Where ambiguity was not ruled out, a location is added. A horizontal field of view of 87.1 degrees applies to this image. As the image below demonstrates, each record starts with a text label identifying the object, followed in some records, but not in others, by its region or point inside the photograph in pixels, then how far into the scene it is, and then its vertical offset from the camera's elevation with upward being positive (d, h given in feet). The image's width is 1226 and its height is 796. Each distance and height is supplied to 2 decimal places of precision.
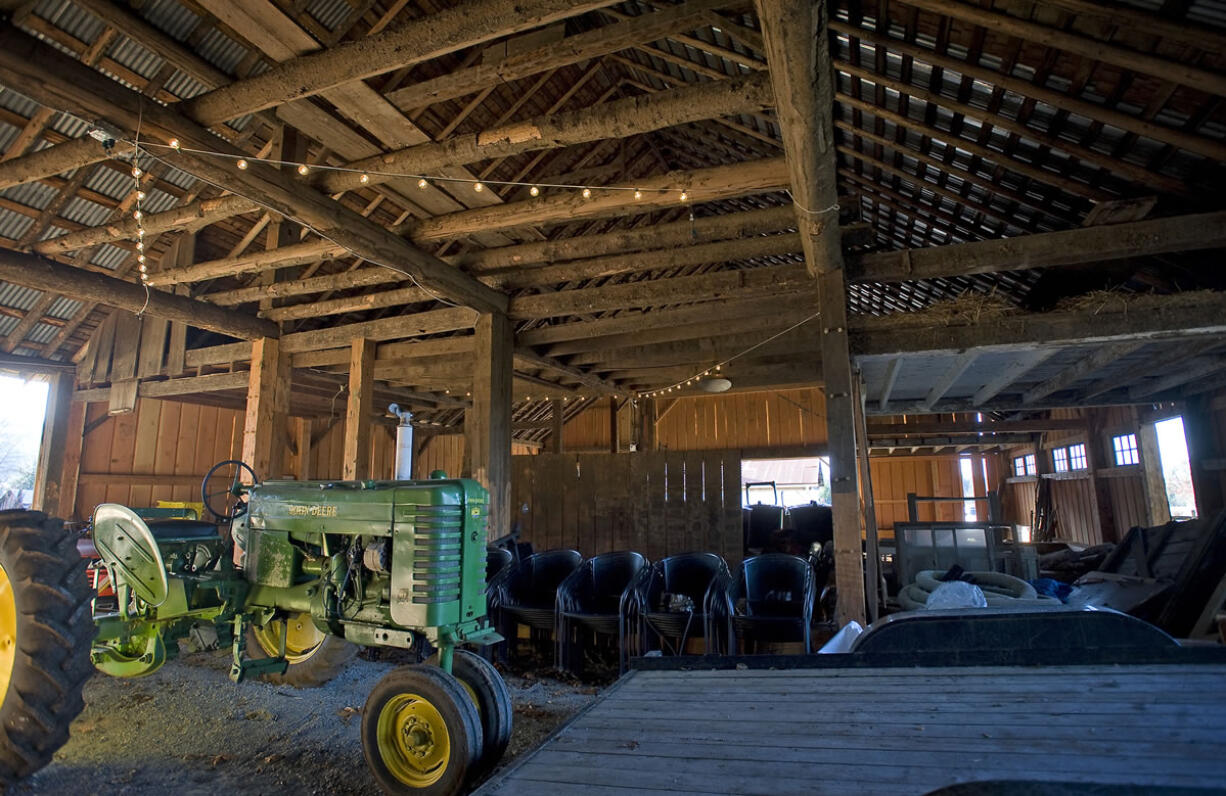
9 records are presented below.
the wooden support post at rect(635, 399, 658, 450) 45.06 +5.54
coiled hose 16.24 -2.34
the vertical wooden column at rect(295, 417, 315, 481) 42.75 +3.88
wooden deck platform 4.86 -2.03
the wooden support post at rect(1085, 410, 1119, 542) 37.14 +0.89
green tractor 9.79 -1.63
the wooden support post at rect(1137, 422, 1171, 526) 32.45 +1.10
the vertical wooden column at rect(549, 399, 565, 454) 40.98 +5.12
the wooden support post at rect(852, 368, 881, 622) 17.12 -0.34
